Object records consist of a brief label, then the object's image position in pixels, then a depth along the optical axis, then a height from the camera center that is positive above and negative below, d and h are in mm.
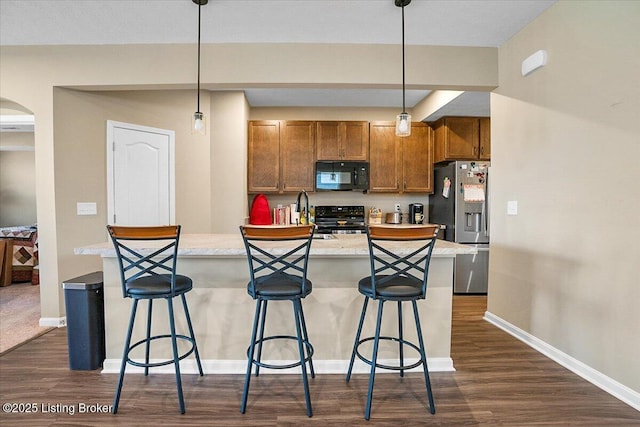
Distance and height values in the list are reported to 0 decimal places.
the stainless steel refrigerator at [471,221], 4203 -196
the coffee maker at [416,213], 4875 -107
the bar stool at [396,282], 1765 -460
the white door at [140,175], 3479 +363
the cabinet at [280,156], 4645 +720
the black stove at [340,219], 4676 -193
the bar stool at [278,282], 1767 -452
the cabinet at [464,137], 4512 +955
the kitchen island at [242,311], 2277 -736
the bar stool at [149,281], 1859 -452
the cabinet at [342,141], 4691 +945
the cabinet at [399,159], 4746 +687
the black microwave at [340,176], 4637 +429
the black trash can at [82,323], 2293 -821
